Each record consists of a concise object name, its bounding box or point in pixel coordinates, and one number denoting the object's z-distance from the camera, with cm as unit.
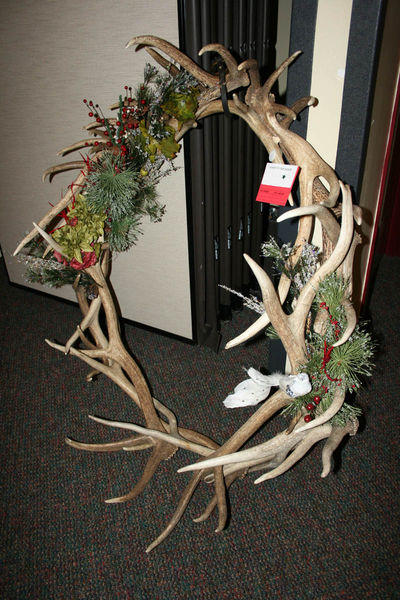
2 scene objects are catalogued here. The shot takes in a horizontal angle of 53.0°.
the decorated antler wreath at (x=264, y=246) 113
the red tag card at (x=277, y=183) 121
